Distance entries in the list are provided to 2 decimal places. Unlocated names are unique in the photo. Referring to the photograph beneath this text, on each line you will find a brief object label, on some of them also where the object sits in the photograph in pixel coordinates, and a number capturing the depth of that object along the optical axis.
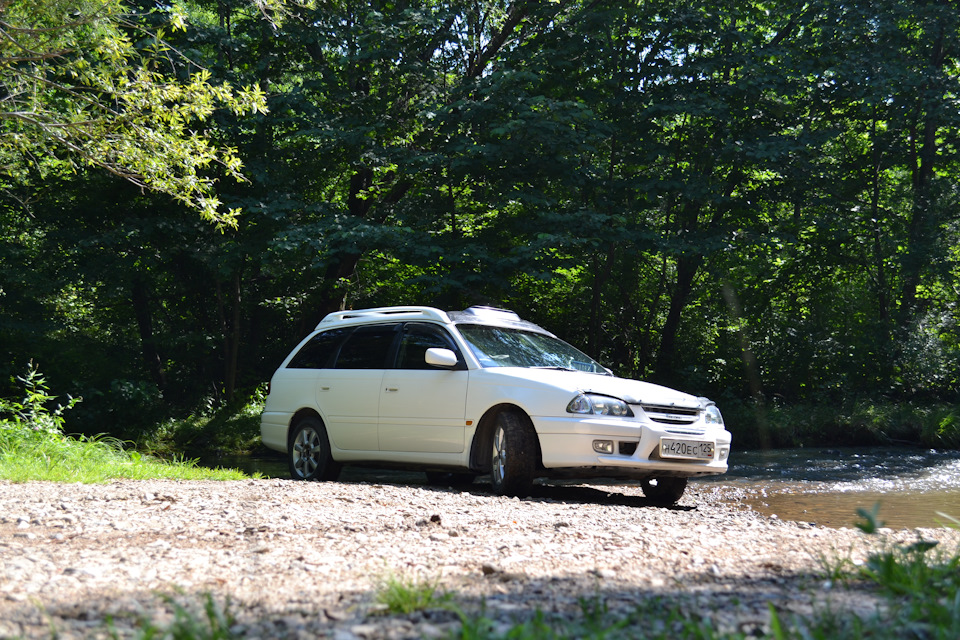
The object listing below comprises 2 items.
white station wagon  7.27
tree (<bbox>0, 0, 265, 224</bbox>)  9.02
